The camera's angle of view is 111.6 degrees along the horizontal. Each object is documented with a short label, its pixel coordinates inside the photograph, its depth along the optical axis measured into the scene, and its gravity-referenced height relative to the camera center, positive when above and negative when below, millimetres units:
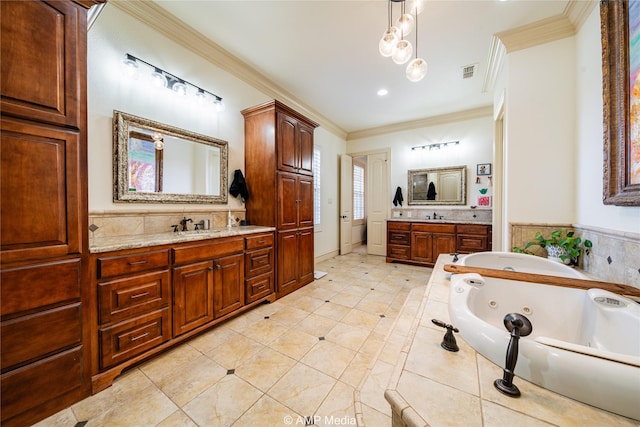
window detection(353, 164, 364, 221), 5680 +506
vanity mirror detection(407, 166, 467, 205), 4203 +509
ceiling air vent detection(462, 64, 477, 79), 2824 +1867
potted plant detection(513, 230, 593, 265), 1893 -312
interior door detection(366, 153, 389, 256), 4941 +209
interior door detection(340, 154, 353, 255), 5051 +229
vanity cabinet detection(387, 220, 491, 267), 3650 -516
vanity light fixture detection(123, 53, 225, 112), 1904 +1303
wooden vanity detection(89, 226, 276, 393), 1390 -615
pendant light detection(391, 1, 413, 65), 1561 +1164
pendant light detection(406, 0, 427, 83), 1742 +1149
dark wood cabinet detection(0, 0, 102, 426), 1081 +15
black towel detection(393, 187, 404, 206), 4719 +309
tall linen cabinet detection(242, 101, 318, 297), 2689 +413
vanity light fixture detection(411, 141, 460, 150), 4262 +1333
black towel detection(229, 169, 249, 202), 2729 +333
